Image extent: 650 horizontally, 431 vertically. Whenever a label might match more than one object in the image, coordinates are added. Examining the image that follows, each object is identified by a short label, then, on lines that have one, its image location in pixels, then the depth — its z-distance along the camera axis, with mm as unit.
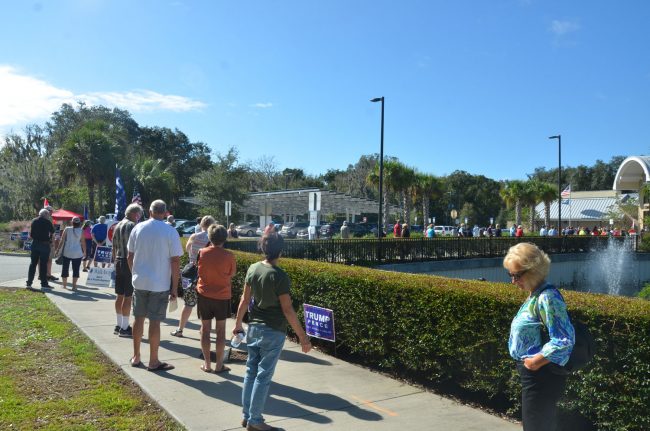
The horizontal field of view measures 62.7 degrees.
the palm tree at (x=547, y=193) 47969
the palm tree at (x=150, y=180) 44500
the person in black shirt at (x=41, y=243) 11305
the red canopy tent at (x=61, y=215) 27134
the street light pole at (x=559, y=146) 34800
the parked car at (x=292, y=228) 42541
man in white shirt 5746
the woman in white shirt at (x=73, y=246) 11430
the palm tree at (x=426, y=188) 43659
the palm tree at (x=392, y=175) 39656
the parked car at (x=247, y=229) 45812
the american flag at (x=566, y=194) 38031
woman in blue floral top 2938
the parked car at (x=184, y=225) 40228
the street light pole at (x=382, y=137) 24711
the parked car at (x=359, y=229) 43691
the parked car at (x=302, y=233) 41156
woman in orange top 5688
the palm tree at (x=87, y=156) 37750
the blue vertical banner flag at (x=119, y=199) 14500
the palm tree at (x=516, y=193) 48094
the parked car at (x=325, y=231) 34844
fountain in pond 28484
